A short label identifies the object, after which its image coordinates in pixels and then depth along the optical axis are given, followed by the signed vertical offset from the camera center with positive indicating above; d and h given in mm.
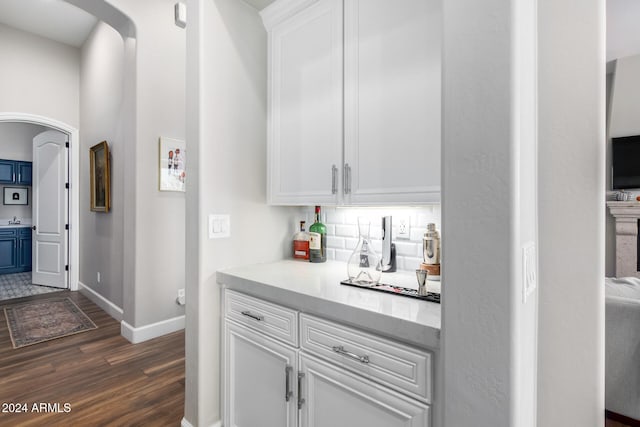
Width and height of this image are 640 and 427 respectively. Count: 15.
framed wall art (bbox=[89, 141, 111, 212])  3697 +427
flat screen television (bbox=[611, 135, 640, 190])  4719 +753
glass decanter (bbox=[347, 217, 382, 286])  1486 -269
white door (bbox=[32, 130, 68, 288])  4789 +34
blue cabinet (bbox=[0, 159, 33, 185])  6188 +798
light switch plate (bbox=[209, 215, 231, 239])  1680 -75
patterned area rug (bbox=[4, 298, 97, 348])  3127 -1195
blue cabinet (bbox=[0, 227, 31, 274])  6250 -749
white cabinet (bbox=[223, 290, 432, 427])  1008 -616
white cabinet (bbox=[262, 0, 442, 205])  1316 +530
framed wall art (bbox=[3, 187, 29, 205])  6574 +342
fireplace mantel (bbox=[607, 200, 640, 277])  4609 -344
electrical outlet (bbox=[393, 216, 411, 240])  1702 -74
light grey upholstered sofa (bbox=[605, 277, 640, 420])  1840 -831
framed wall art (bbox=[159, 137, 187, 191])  3227 +492
